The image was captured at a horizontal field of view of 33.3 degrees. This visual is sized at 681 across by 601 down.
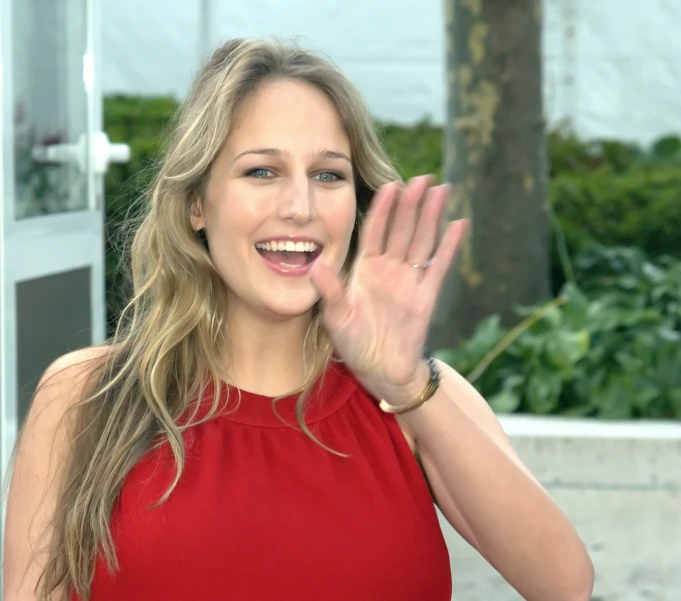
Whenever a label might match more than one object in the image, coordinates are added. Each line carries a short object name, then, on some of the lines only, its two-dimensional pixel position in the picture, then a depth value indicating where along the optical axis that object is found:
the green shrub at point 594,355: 3.58
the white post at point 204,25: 7.69
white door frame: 2.67
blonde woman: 1.80
